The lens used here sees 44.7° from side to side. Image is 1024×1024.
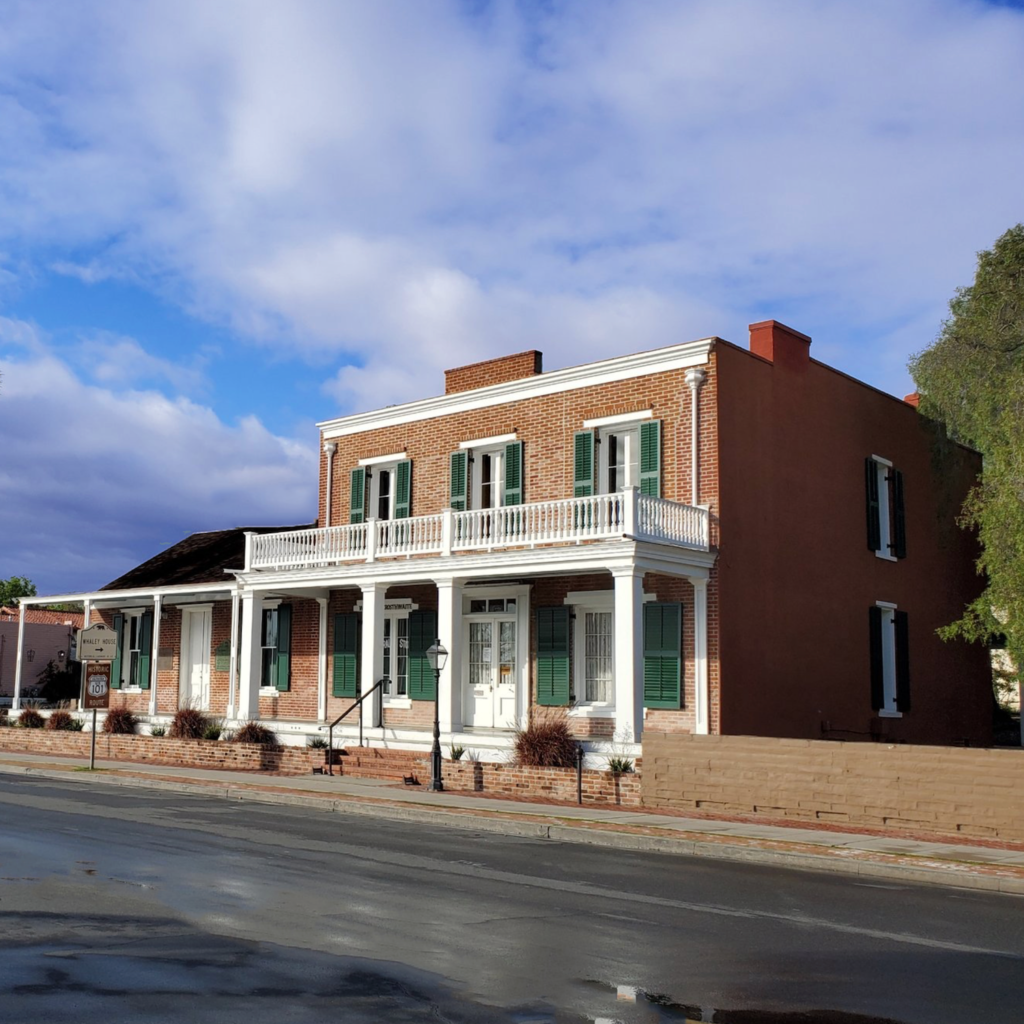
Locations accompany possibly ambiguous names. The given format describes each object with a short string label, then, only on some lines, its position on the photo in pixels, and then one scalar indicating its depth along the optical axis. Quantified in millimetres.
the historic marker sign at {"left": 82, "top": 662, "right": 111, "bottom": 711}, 24188
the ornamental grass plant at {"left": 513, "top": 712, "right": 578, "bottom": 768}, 21016
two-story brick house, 22578
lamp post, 21109
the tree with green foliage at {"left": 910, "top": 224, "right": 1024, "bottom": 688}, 22438
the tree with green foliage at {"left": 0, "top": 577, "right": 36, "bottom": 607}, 81150
